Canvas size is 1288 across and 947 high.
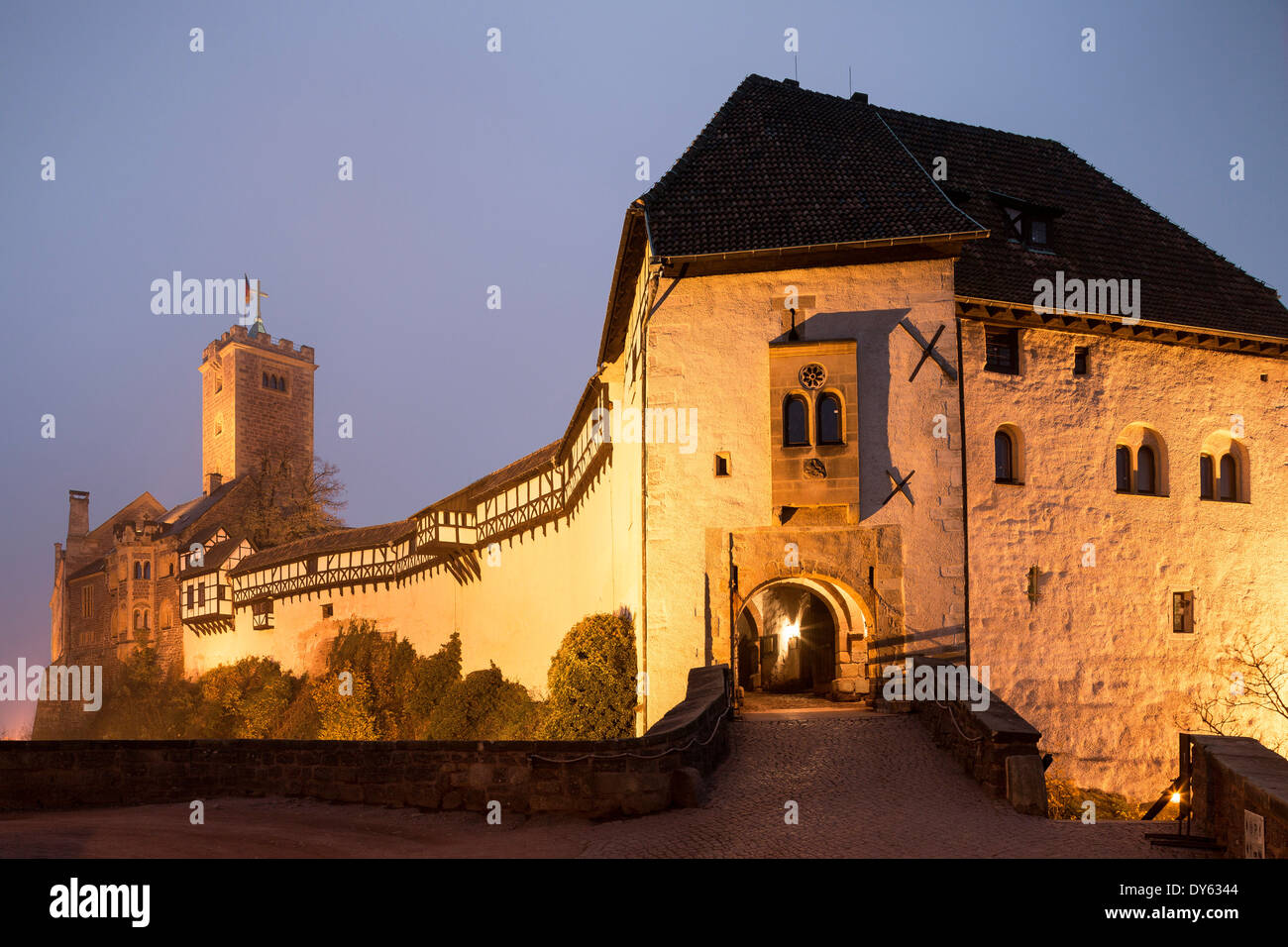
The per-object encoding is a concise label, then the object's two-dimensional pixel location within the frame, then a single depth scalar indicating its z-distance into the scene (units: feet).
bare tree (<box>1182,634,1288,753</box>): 56.08
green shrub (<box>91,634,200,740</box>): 150.30
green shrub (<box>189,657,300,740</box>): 125.08
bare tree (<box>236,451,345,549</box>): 176.76
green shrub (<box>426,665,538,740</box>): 84.38
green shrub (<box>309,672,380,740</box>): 104.47
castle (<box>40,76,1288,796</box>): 48.34
